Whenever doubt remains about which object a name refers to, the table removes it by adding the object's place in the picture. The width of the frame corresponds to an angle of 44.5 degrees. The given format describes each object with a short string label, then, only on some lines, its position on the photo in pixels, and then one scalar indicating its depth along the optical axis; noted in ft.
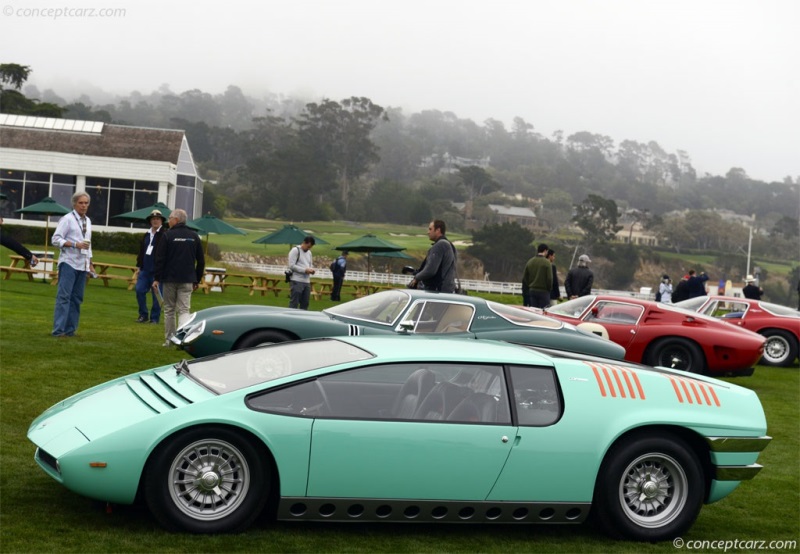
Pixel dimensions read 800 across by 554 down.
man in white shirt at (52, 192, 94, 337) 40.11
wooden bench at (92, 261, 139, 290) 84.18
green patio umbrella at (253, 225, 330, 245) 110.83
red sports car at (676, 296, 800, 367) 61.62
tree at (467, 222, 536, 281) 324.39
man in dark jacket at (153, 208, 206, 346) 40.93
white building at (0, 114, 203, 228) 176.24
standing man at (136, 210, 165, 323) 49.38
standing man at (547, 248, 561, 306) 61.46
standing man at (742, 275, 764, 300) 87.40
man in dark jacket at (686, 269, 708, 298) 83.66
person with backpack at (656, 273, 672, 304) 108.06
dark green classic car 32.63
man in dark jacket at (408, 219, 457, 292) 38.91
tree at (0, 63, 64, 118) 269.23
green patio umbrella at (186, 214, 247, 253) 103.67
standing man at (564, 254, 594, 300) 62.13
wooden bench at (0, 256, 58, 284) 82.73
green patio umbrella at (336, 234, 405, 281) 118.83
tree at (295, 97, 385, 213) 437.17
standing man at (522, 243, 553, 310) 57.00
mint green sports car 17.03
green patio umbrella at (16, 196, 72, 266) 94.27
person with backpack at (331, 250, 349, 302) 108.17
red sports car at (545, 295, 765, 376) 45.52
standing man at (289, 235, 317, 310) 55.31
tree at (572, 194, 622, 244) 398.83
